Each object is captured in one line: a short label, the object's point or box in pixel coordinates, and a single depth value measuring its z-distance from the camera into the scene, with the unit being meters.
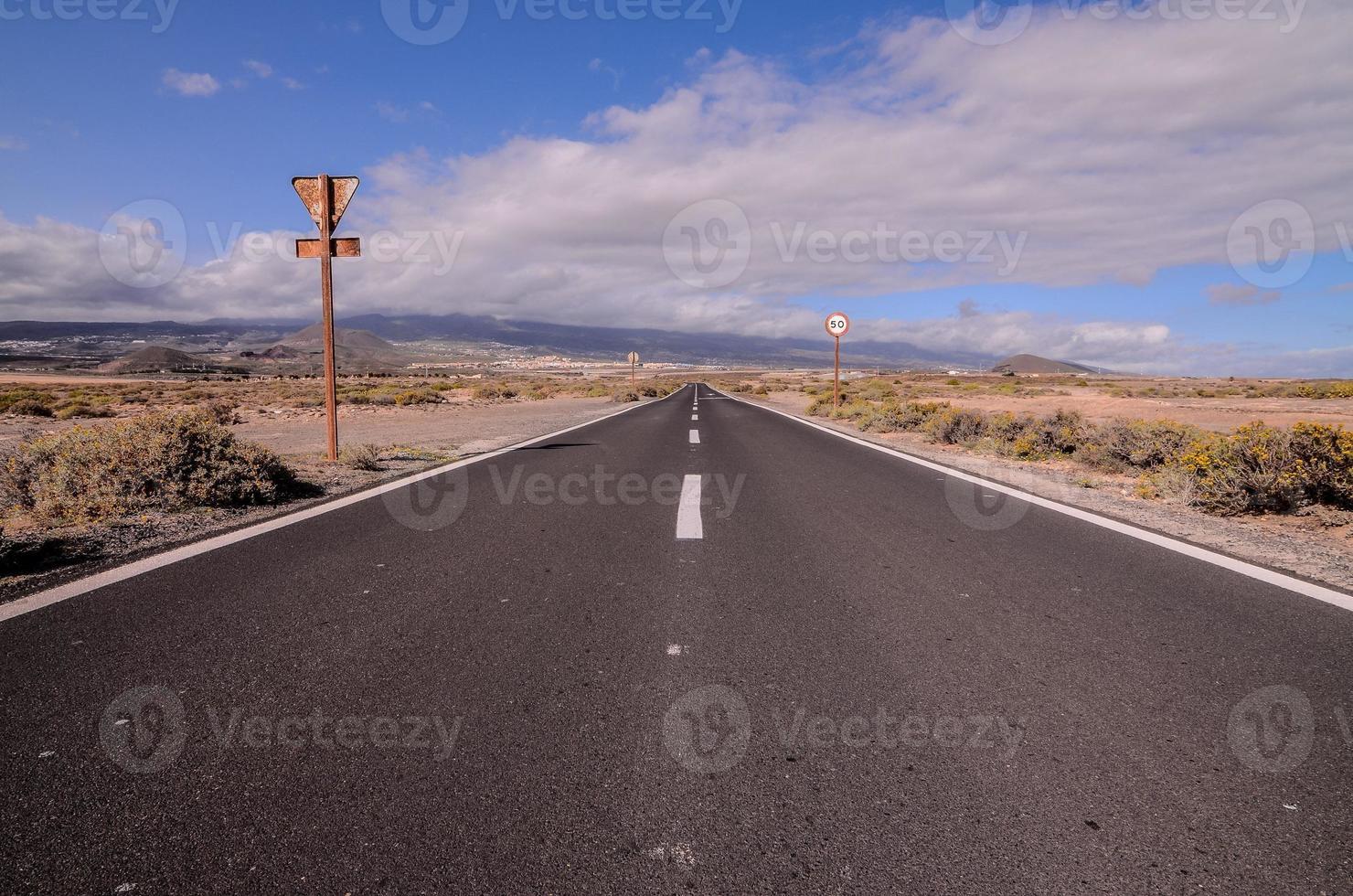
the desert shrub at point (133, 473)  7.05
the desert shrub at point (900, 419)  19.05
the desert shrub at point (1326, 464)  7.26
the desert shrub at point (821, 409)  27.68
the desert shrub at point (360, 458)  10.72
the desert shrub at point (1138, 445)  10.59
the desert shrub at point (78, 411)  28.13
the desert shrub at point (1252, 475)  7.44
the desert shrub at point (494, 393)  46.01
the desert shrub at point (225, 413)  25.04
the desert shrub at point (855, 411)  22.97
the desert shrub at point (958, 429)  15.77
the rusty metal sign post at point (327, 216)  10.40
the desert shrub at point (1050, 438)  13.05
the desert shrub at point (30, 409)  27.62
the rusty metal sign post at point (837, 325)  25.91
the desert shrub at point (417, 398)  38.59
